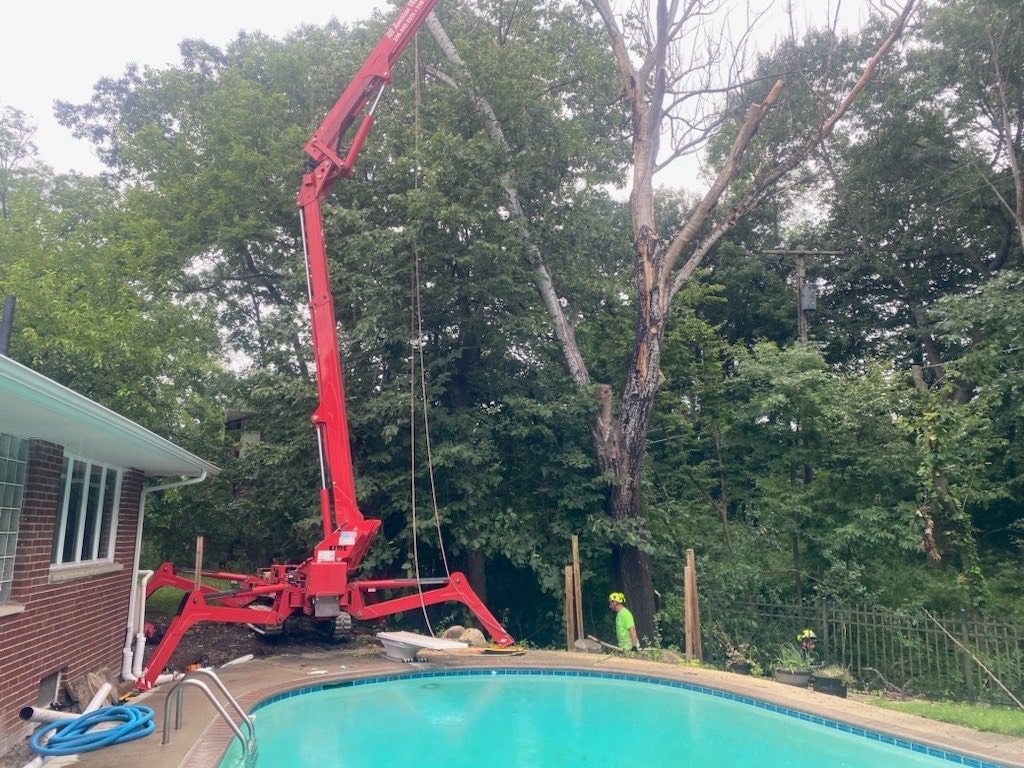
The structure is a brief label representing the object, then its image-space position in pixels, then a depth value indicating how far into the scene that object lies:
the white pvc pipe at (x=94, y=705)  5.44
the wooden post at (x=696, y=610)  11.52
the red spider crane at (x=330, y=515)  10.00
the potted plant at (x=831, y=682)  9.55
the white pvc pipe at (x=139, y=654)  9.36
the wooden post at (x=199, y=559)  10.72
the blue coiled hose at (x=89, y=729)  5.71
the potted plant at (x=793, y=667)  9.92
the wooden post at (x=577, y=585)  12.66
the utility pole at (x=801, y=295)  18.35
